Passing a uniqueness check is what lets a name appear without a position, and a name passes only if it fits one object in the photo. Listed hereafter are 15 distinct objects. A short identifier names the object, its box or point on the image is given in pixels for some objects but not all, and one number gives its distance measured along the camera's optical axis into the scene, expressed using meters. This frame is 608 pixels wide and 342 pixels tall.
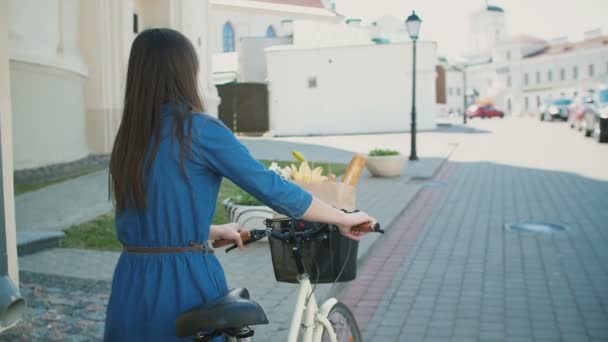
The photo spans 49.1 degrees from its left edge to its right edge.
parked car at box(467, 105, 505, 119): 66.94
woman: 2.11
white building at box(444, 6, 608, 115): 101.00
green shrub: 15.05
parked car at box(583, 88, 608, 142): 24.17
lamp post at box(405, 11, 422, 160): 17.77
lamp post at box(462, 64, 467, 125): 48.66
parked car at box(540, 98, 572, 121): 47.41
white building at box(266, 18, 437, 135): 37.50
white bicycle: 2.54
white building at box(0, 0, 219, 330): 12.63
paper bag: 2.66
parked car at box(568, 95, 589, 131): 30.75
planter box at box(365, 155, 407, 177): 14.84
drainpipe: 3.34
